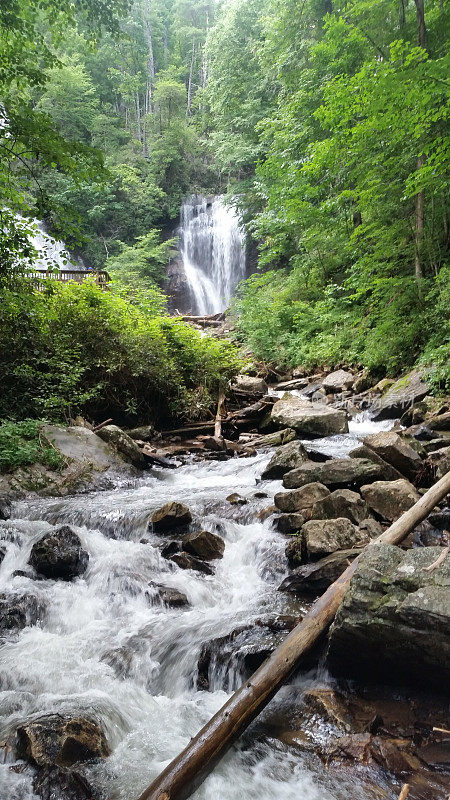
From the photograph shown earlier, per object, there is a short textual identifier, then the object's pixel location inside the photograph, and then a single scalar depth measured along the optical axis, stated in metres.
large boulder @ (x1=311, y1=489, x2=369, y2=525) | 4.48
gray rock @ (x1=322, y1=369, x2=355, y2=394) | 11.91
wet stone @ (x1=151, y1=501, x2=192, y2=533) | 5.10
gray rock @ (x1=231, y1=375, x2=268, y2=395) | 11.86
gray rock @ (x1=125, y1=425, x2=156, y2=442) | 9.21
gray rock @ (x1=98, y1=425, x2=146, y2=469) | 7.98
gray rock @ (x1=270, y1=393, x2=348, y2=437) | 8.65
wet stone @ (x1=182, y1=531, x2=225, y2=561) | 4.54
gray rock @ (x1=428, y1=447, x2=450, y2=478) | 4.98
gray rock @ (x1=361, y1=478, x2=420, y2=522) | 4.53
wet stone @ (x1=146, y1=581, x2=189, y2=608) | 3.89
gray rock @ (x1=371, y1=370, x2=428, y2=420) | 8.86
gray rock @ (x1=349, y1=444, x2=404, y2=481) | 5.28
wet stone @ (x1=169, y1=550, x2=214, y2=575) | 4.36
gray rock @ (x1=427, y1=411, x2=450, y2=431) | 7.14
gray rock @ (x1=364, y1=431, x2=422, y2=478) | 5.38
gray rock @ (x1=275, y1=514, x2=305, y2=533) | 4.73
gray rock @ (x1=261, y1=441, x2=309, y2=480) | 6.55
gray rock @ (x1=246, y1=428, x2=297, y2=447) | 8.80
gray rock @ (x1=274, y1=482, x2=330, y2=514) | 5.05
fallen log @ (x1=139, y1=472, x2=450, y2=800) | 1.84
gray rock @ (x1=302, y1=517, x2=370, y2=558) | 3.97
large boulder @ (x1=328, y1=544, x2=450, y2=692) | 2.34
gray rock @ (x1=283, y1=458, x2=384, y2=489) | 5.29
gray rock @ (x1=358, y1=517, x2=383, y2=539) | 4.20
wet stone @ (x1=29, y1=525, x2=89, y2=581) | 4.25
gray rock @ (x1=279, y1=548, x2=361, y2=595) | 3.66
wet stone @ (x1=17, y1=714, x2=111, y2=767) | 2.29
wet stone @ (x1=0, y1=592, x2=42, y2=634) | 3.65
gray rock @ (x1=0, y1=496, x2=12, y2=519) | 5.53
